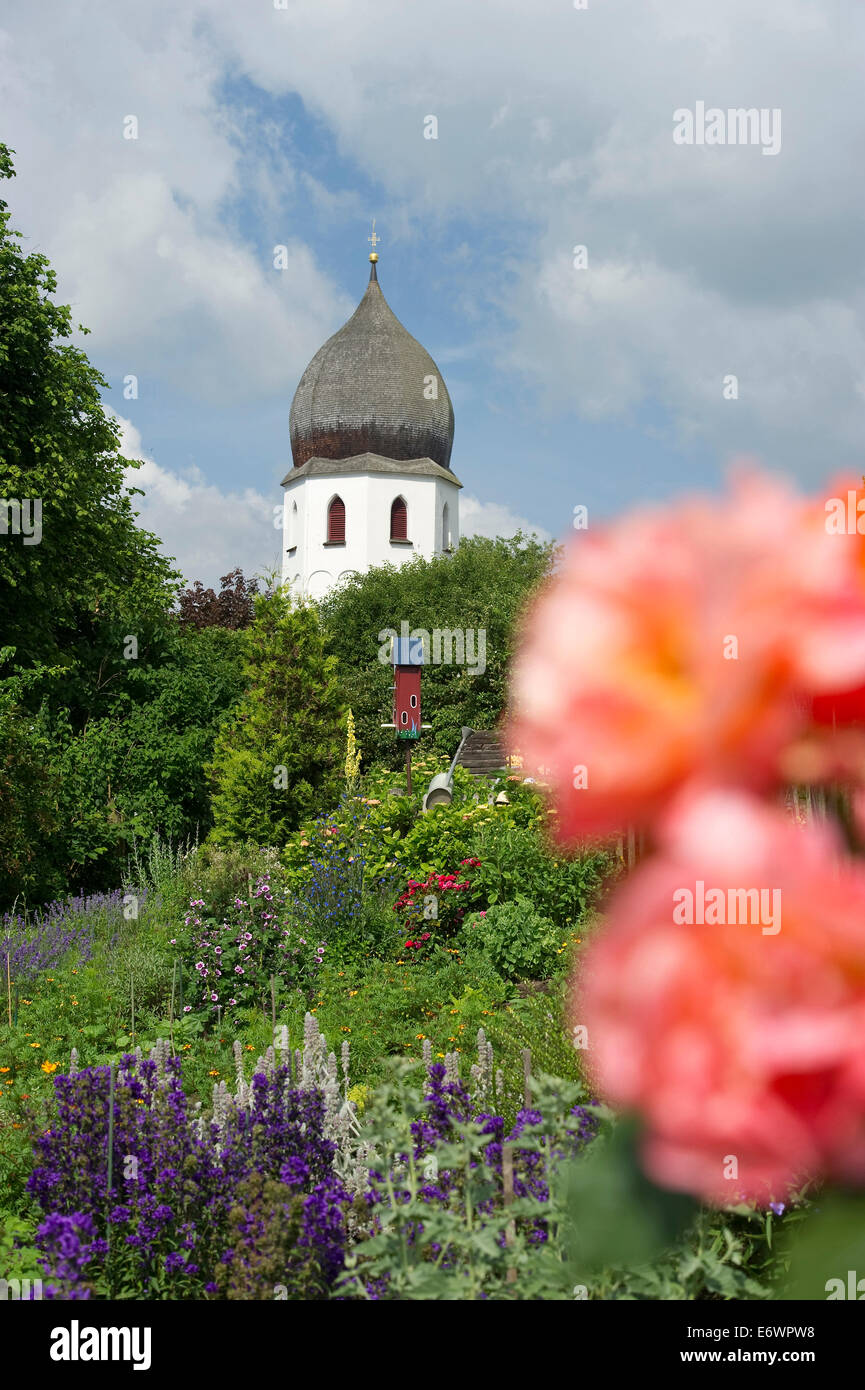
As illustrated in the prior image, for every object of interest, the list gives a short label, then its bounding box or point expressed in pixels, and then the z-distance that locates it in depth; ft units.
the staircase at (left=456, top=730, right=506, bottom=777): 47.01
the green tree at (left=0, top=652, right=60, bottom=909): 34.68
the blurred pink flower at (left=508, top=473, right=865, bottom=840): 1.11
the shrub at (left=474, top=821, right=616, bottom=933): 25.50
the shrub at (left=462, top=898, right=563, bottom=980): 22.99
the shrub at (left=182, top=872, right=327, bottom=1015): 22.70
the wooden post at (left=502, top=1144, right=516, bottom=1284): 6.16
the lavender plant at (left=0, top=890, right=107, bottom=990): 24.88
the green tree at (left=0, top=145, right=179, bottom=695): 49.62
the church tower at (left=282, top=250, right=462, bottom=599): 126.31
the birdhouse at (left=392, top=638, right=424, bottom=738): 44.87
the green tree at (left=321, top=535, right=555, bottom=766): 78.84
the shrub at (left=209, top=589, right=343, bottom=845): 43.88
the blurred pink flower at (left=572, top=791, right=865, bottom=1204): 1.08
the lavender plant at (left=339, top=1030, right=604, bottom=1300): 5.79
